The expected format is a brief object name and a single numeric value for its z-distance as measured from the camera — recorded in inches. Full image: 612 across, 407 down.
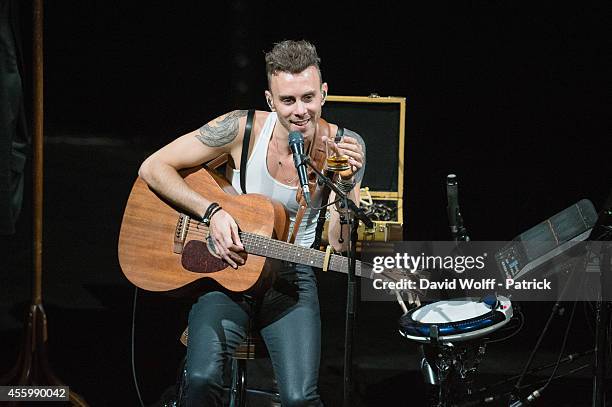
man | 300.2
